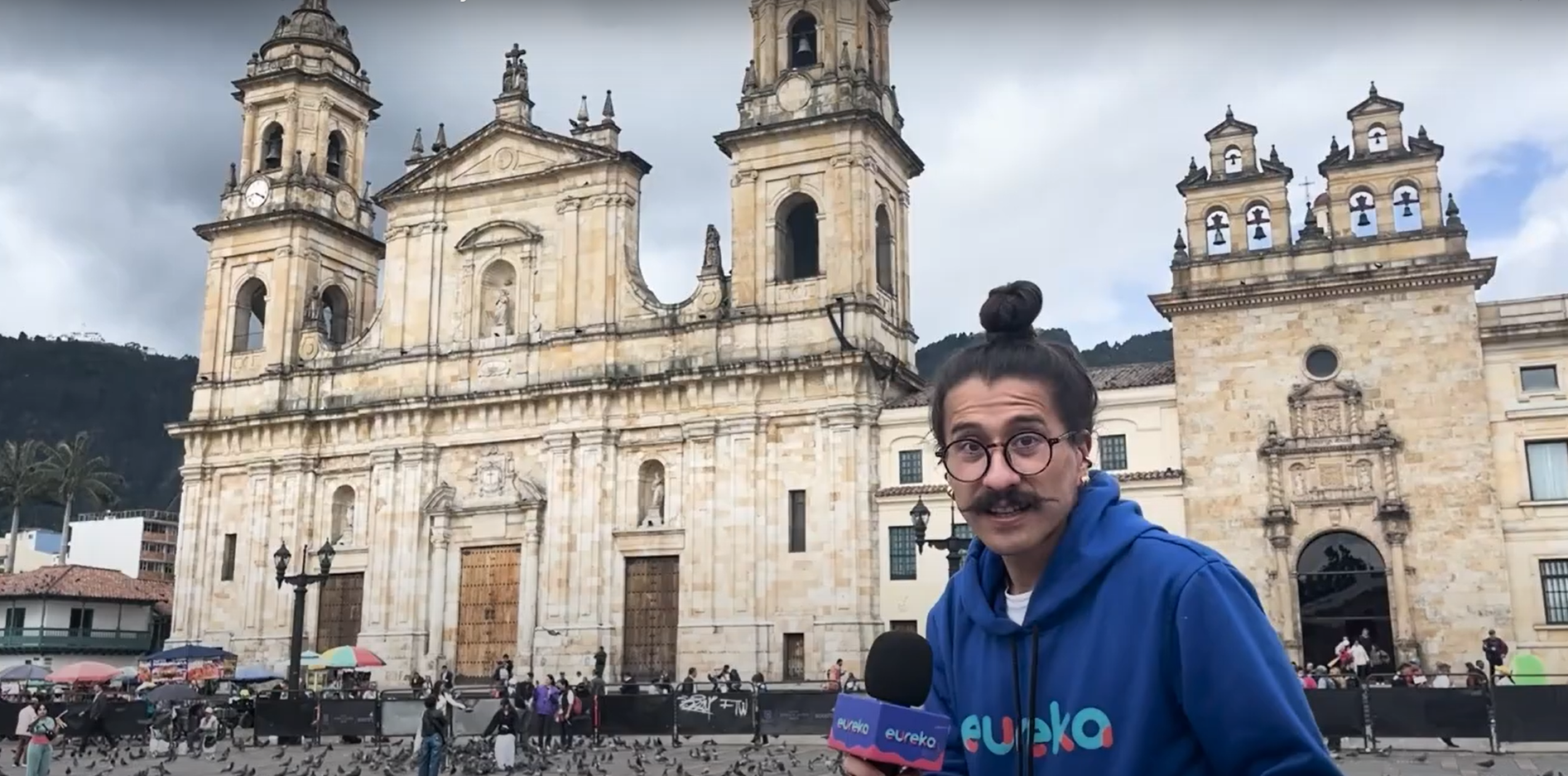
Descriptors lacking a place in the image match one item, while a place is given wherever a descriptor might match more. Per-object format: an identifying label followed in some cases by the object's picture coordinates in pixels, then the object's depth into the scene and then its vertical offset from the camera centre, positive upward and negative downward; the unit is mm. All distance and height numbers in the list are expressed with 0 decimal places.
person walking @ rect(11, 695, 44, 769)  19339 -1246
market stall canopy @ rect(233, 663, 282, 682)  31438 -871
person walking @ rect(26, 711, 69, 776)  15711 -1291
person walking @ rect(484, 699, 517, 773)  17922 -1397
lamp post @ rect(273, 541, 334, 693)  26250 +1086
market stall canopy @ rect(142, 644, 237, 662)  32406 -382
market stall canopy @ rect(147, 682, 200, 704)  23469 -1011
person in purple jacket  21625 -1153
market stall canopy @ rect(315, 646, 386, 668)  28781 -468
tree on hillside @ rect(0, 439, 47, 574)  68188 +8259
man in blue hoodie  2059 +22
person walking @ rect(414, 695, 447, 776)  14789 -1169
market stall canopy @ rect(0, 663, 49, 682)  28766 -772
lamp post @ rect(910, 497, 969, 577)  20059 +1486
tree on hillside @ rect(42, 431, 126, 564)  70000 +8706
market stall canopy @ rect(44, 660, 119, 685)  28062 -762
